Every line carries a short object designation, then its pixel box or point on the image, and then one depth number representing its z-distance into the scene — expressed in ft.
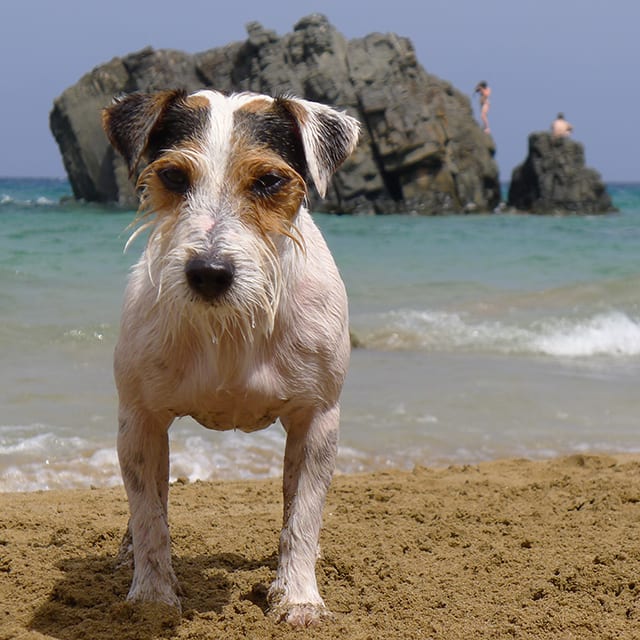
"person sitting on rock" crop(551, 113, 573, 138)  137.69
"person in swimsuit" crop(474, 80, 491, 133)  140.67
